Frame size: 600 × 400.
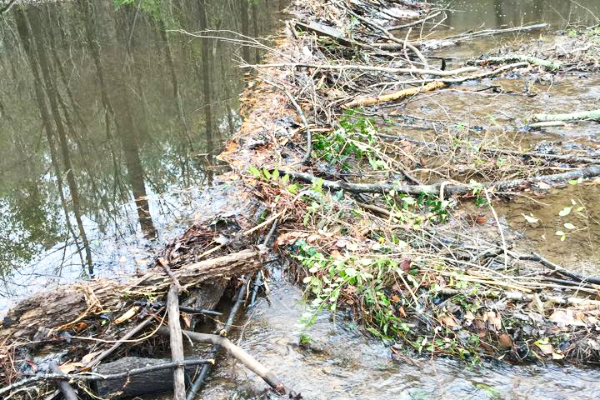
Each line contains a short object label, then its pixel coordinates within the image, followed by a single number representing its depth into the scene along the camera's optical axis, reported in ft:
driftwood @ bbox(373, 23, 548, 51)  35.38
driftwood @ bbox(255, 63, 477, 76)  22.71
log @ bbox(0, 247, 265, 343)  10.57
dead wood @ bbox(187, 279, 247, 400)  10.24
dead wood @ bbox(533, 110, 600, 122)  21.43
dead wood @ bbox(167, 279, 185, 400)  9.48
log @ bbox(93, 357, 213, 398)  9.77
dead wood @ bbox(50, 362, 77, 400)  9.06
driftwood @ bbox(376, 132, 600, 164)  18.48
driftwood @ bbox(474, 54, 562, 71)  29.43
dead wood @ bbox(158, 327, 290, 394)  9.69
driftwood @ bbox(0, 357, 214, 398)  9.05
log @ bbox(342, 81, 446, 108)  25.89
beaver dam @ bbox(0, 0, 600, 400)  10.48
